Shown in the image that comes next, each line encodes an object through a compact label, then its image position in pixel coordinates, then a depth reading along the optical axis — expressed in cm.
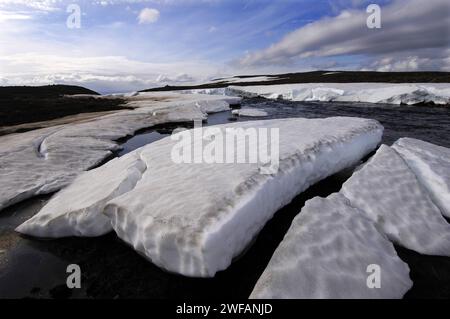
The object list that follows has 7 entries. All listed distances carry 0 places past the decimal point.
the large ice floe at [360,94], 1872
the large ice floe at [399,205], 348
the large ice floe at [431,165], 427
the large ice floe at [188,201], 298
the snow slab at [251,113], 1563
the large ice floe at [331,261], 263
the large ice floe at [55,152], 553
